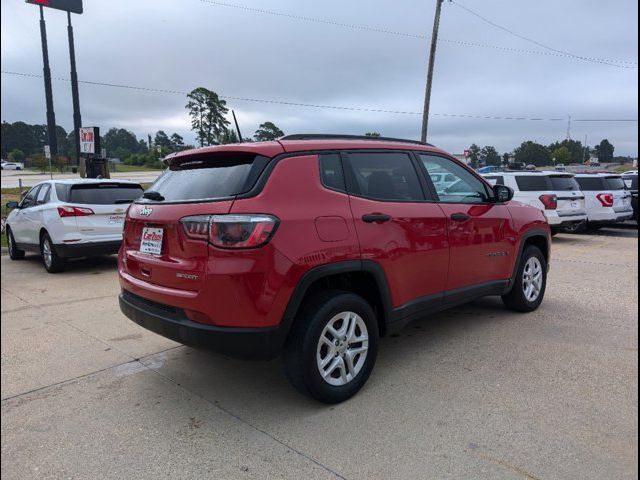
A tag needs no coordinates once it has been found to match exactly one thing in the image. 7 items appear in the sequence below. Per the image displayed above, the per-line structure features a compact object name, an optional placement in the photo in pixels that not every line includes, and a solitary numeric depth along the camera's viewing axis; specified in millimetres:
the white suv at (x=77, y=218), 7453
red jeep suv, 2857
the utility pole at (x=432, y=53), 20219
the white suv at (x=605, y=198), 12547
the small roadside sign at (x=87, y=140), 14617
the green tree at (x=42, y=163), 53831
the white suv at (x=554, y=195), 11438
